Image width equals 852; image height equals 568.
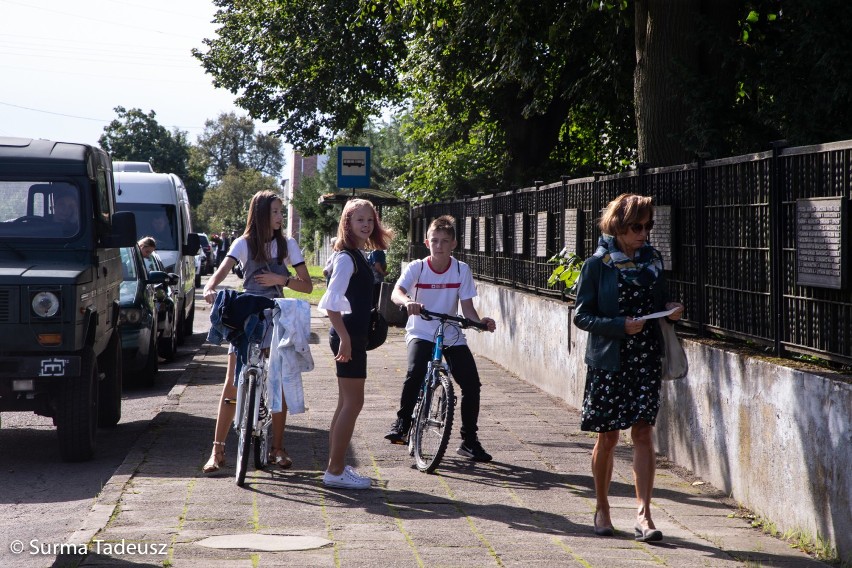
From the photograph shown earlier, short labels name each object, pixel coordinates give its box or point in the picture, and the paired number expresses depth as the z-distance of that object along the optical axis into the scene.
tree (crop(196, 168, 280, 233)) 111.06
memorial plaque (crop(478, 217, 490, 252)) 18.75
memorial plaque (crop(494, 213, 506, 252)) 17.42
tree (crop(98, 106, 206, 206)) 106.44
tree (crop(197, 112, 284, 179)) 136.75
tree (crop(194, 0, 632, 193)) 17.70
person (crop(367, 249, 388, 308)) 16.50
